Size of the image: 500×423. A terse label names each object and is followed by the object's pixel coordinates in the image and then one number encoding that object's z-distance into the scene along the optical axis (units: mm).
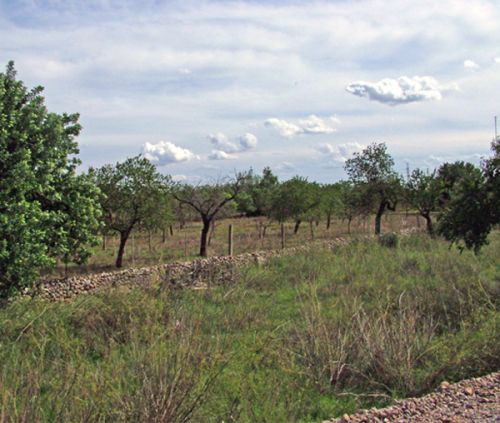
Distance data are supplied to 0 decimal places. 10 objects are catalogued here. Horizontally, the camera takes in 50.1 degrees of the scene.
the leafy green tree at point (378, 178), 31312
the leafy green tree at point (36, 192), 10000
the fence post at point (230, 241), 21016
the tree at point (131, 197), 24016
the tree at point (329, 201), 36188
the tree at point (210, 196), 26688
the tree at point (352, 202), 32375
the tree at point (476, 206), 11812
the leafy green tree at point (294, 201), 33219
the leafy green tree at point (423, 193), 29766
